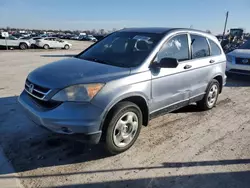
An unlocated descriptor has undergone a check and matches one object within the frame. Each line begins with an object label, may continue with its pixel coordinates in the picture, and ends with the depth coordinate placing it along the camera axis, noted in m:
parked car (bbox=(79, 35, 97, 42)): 55.43
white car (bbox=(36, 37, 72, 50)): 25.48
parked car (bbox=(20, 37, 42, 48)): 25.30
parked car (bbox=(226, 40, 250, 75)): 8.25
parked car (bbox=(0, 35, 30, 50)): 22.77
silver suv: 2.86
